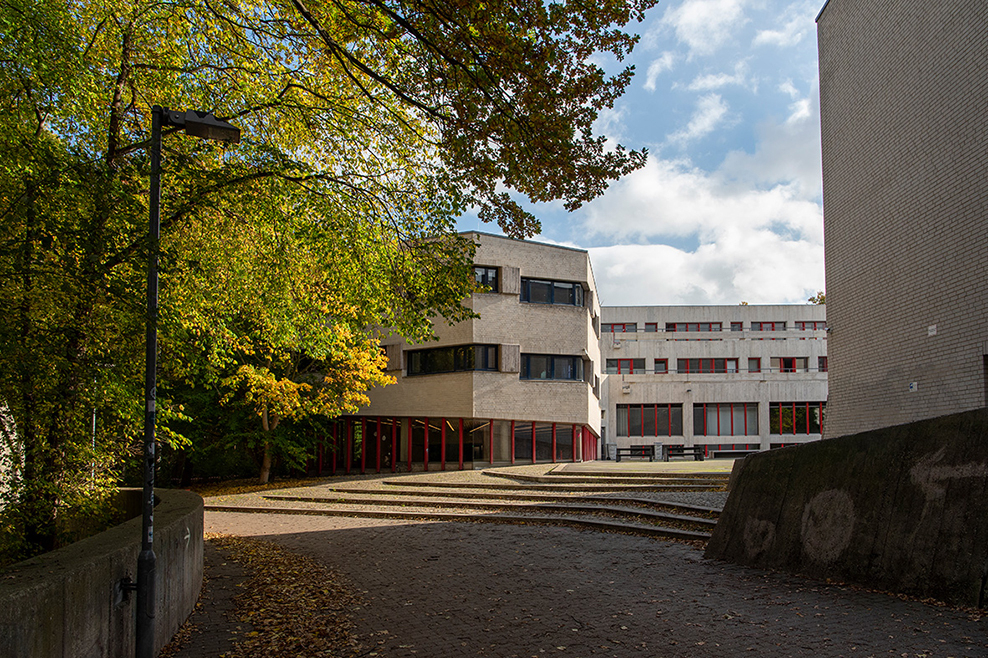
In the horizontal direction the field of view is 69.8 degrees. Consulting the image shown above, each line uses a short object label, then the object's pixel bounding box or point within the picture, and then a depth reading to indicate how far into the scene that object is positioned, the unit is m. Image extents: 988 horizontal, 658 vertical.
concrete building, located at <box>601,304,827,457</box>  41.31
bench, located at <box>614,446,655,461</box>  41.09
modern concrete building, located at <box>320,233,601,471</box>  26.73
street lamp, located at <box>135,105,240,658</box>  5.49
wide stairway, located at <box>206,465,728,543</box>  13.43
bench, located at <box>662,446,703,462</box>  34.12
